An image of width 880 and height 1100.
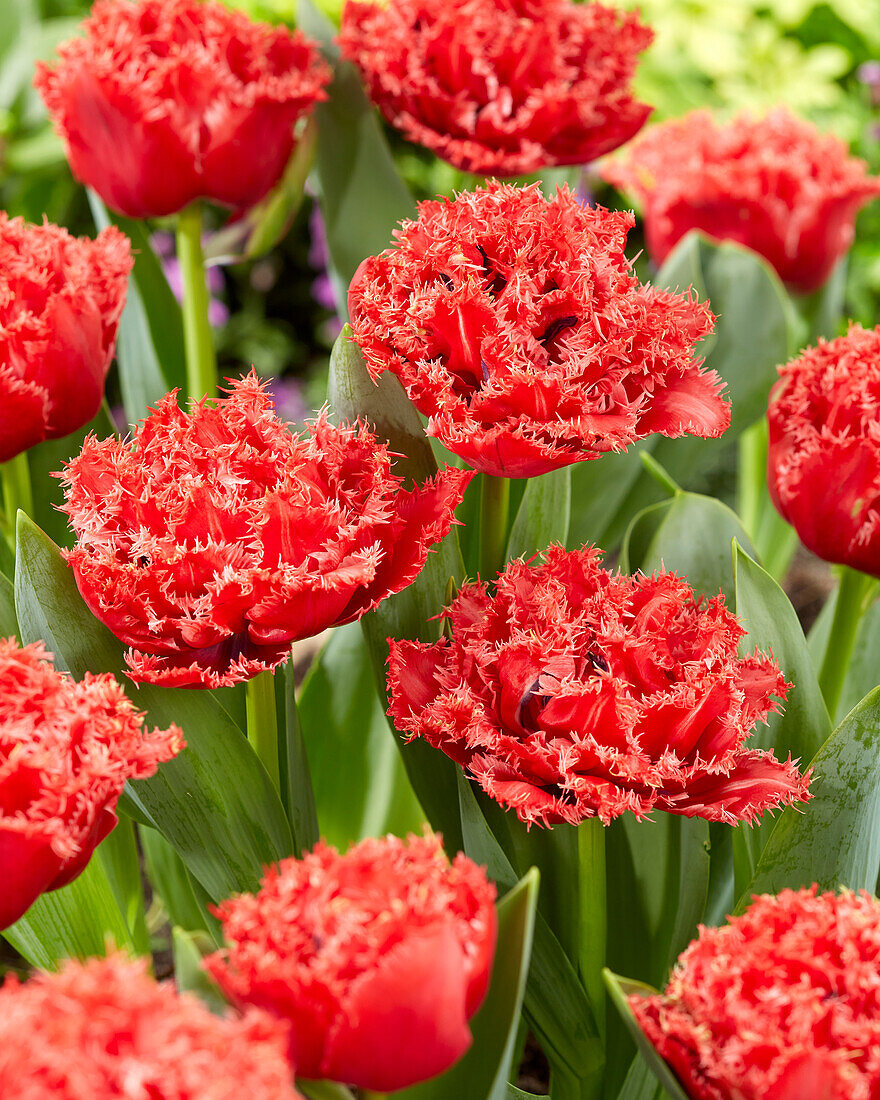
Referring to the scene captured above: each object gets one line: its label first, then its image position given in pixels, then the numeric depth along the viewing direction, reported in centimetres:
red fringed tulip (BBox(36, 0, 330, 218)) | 106
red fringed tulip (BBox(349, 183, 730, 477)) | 95
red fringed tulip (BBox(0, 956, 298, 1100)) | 83
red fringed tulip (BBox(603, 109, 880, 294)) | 129
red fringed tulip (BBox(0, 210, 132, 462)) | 99
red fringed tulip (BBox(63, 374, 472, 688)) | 94
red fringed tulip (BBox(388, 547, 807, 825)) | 94
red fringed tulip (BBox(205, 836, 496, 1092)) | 88
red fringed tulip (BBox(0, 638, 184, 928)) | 91
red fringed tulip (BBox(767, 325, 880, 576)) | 101
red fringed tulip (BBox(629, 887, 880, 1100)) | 89
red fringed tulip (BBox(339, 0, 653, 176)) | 108
